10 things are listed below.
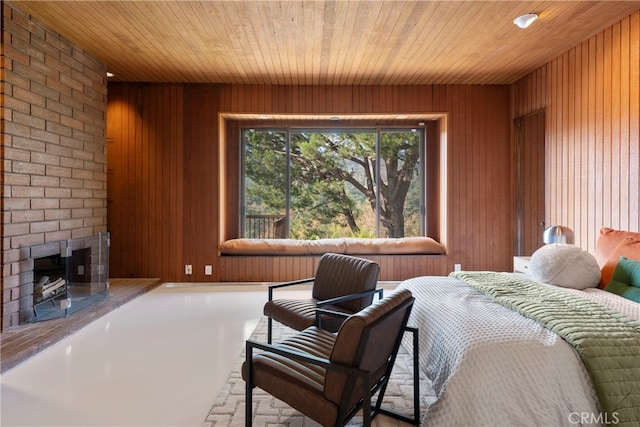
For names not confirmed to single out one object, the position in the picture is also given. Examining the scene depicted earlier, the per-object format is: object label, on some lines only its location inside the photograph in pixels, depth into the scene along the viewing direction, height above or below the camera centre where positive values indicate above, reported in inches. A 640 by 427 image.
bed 60.7 -27.3
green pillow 93.8 -17.7
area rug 77.6 -44.1
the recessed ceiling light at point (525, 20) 125.7 +68.8
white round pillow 104.9 -15.7
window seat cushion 204.2 -18.7
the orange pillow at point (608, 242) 113.0 -8.6
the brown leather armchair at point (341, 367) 60.1 -28.6
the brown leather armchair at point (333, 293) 102.9 -24.4
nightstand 156.6 -21.9
